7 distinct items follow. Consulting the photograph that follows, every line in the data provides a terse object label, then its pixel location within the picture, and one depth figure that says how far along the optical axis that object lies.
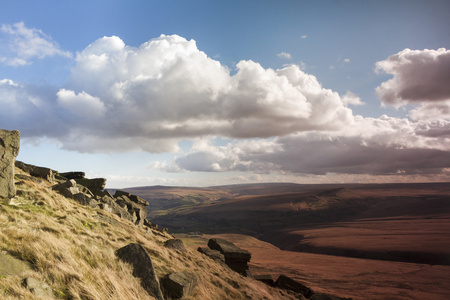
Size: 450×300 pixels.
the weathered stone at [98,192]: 26.79
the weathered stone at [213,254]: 22.75
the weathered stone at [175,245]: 18.04
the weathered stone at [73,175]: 31.34
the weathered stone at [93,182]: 29.00
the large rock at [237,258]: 23.69
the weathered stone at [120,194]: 32.81
